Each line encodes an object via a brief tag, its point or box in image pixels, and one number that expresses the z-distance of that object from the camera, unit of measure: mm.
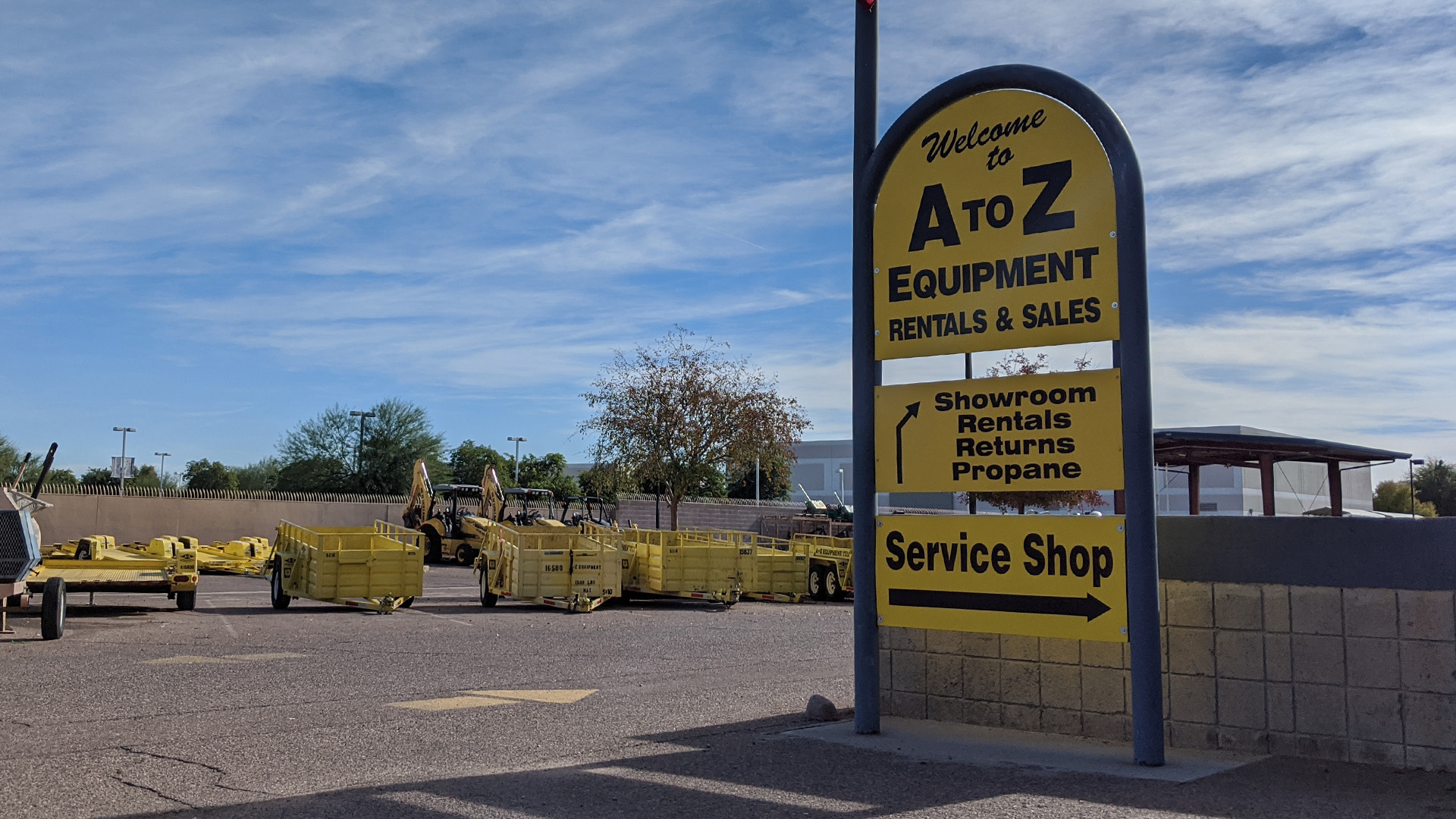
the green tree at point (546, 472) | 92562
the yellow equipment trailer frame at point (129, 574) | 15789
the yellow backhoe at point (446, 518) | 36469
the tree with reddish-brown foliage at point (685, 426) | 42906
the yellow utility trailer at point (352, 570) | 19609
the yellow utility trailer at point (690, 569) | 22781
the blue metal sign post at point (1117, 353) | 6746
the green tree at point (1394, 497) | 82250
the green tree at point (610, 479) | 43688
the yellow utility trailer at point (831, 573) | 25828
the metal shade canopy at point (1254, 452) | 17828
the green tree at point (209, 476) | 105688
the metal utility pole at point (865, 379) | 7871
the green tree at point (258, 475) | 105938
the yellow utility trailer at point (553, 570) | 20953
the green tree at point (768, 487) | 91431
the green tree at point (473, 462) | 96125
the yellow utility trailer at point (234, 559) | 32625
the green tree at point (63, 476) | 81894
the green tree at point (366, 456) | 70812
